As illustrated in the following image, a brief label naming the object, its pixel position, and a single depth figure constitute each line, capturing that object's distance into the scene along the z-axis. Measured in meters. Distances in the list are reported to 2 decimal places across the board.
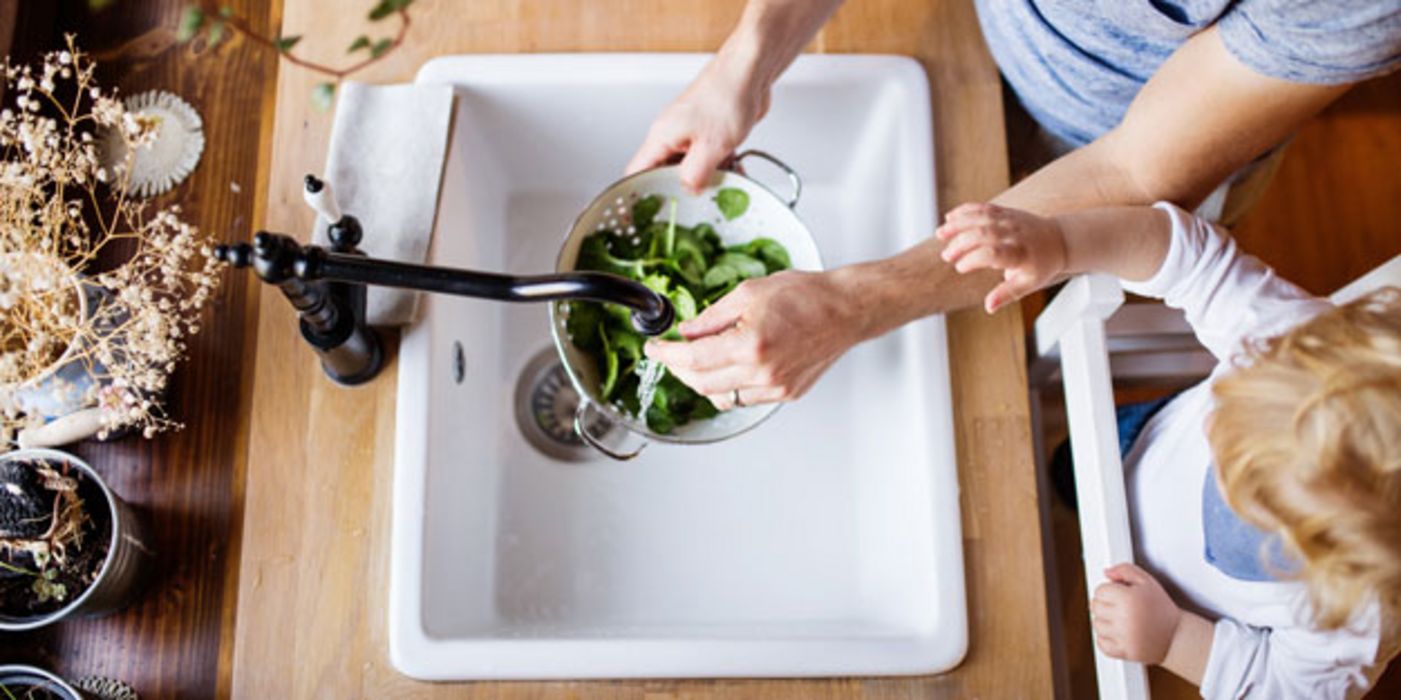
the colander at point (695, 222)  0.91
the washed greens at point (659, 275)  0.94
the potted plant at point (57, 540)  0.75
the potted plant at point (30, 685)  0.76
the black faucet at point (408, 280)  0.61
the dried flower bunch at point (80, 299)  0.72
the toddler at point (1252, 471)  0.72
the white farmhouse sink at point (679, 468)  0.87
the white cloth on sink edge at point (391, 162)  0.90
